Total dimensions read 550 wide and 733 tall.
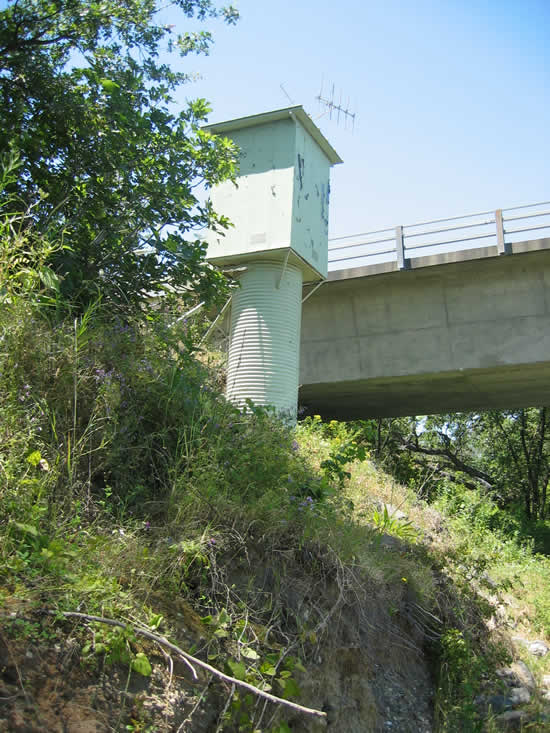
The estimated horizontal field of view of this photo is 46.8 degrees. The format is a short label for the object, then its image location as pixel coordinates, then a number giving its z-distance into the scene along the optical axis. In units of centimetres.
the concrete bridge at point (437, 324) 1266
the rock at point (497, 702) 592
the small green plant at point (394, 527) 680
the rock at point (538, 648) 777
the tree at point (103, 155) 602
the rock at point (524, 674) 659
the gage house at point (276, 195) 1048
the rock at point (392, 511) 755
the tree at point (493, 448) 2225
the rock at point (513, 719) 571
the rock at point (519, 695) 612
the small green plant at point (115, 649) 291
